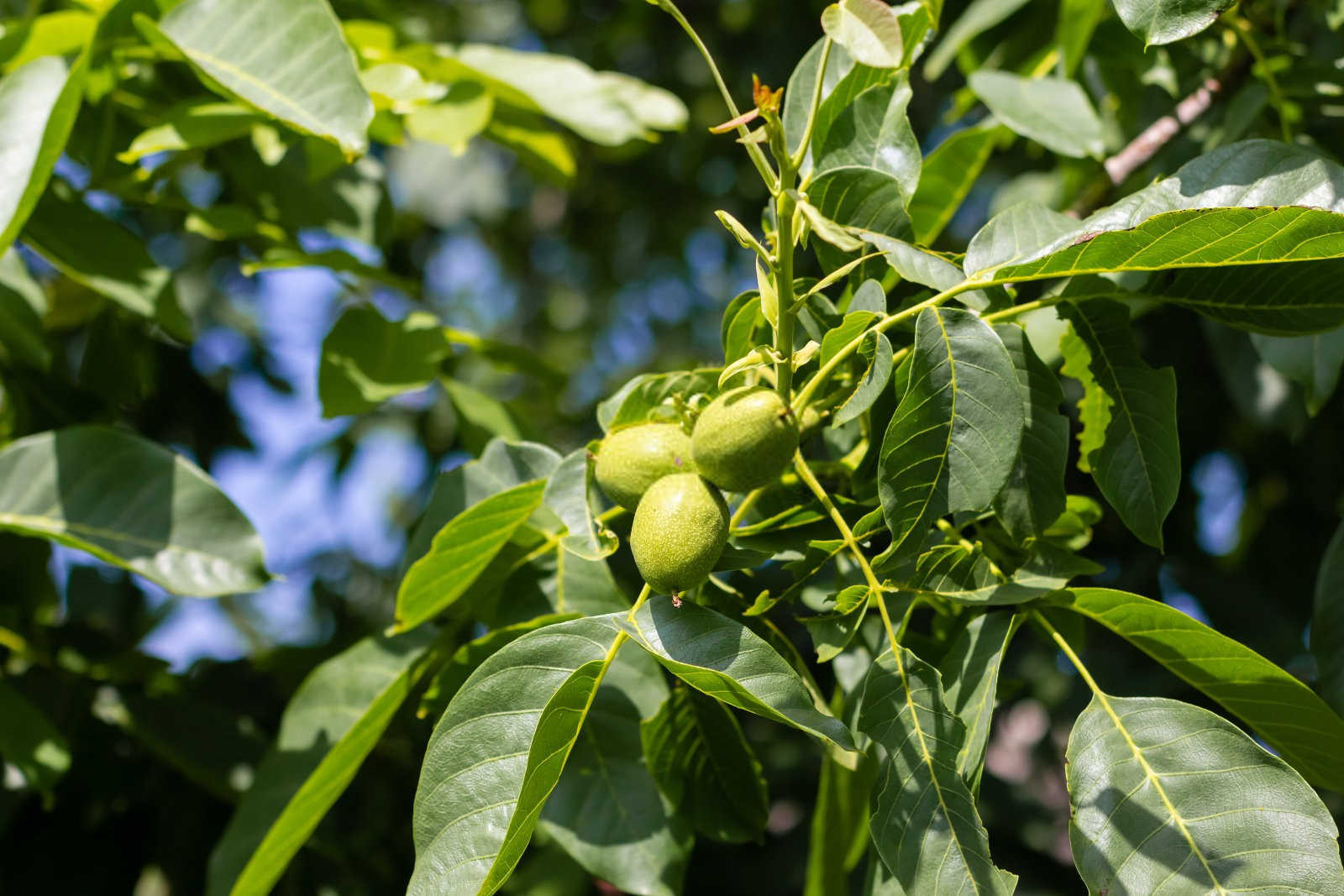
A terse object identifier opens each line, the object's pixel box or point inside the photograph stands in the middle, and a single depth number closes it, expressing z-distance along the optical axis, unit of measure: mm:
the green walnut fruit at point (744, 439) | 826
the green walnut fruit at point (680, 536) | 824
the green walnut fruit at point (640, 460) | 921
